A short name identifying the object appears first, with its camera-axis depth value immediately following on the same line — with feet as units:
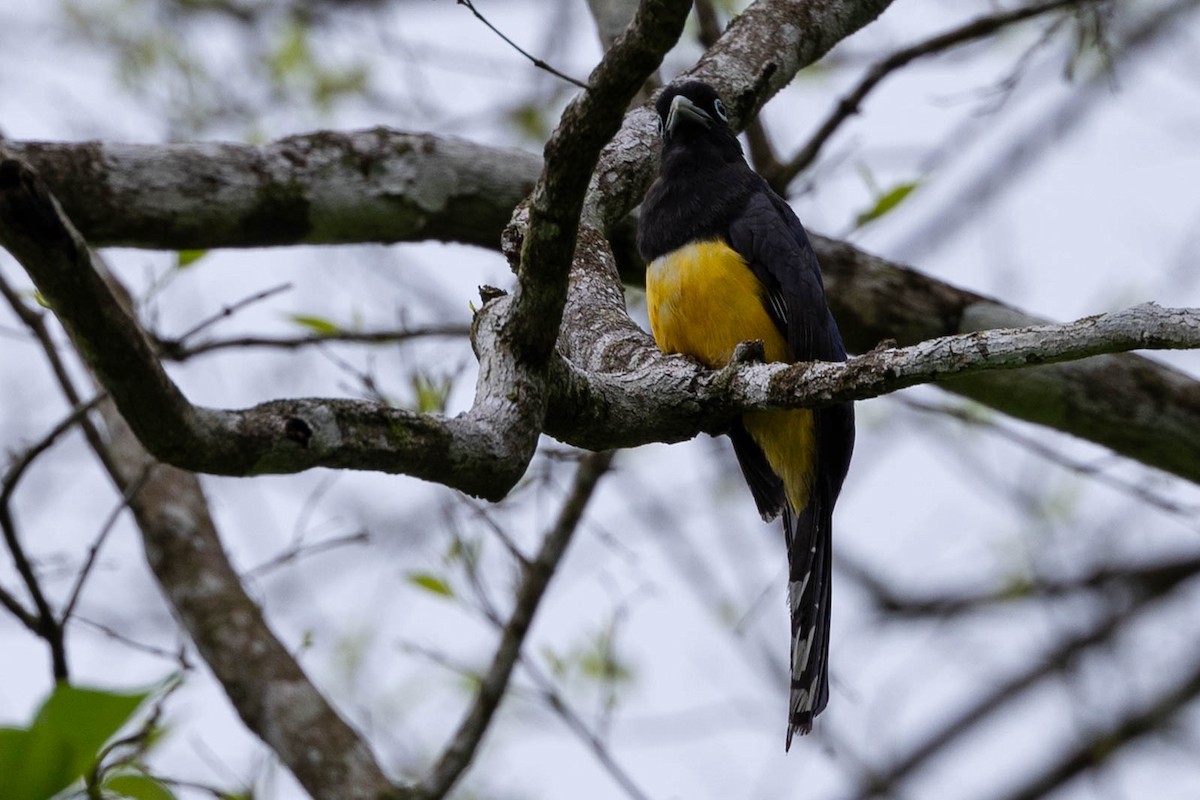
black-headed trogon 24.91
